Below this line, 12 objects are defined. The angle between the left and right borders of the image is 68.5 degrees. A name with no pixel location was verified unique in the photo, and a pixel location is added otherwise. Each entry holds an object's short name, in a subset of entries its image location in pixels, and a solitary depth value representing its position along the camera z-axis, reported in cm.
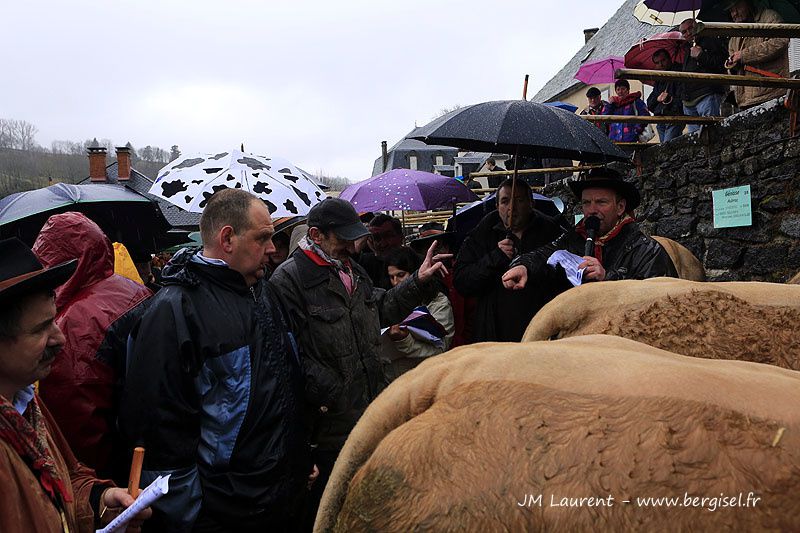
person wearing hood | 222
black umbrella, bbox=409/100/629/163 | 380
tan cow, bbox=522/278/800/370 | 153
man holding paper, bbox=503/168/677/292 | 298
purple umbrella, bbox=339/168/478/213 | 676
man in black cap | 300
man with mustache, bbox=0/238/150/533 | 144
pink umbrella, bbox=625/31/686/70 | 787
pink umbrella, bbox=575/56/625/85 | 1184
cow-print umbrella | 454
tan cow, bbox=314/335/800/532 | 83
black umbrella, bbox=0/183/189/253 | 484
